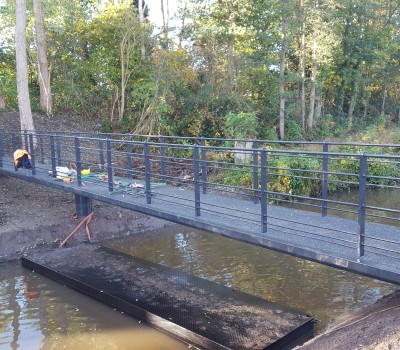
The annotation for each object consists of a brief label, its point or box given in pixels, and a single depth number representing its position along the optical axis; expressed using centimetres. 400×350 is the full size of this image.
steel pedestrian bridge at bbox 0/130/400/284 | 470
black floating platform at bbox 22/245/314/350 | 548
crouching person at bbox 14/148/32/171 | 1080
